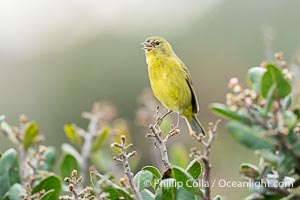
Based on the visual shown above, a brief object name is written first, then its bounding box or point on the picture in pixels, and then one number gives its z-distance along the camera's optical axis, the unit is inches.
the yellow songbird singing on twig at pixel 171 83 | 283.6
